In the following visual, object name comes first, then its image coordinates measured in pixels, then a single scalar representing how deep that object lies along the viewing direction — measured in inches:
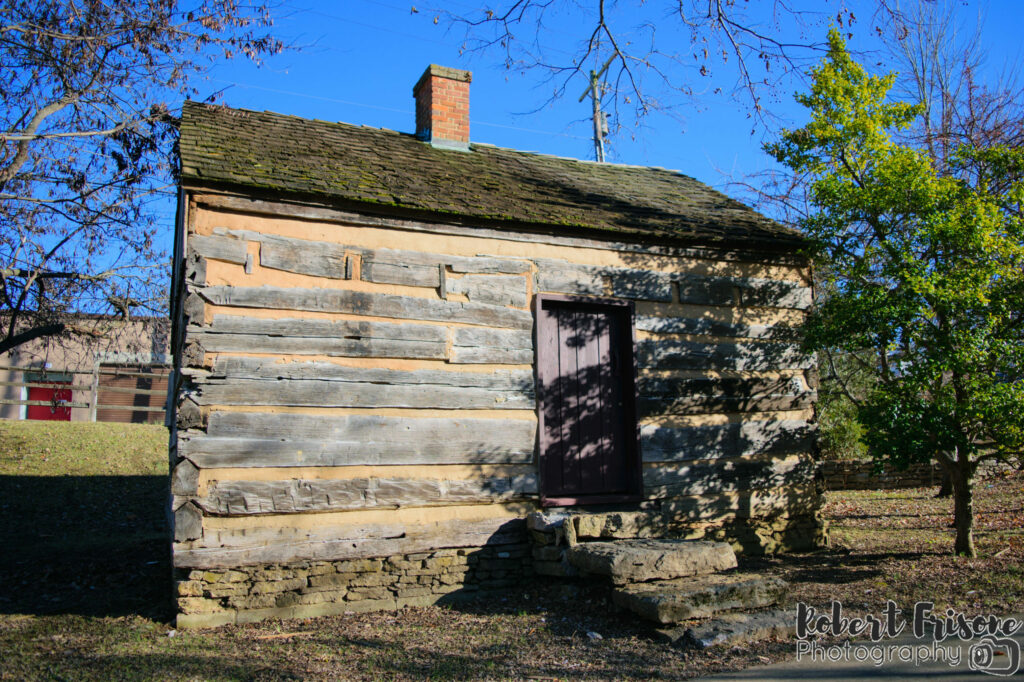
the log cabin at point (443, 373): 220.8
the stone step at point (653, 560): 203.5
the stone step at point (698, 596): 185.8
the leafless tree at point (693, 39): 226.2
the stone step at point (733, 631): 175.3
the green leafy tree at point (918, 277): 233.8
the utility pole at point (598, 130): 667.4
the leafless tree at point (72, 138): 309.6
